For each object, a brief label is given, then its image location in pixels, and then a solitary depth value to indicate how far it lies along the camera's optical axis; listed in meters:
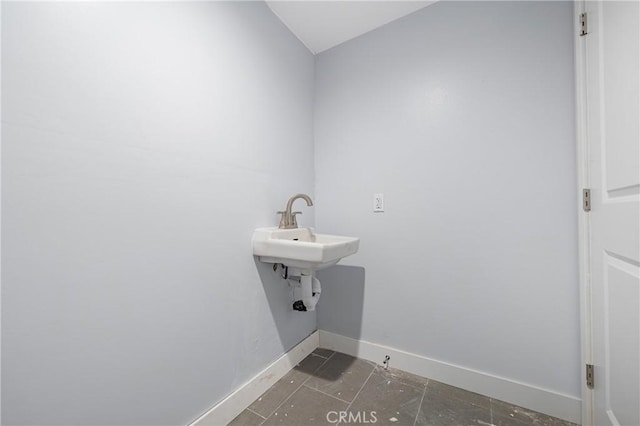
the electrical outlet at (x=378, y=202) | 1.58
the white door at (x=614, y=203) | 0.73
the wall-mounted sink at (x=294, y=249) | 1.17
